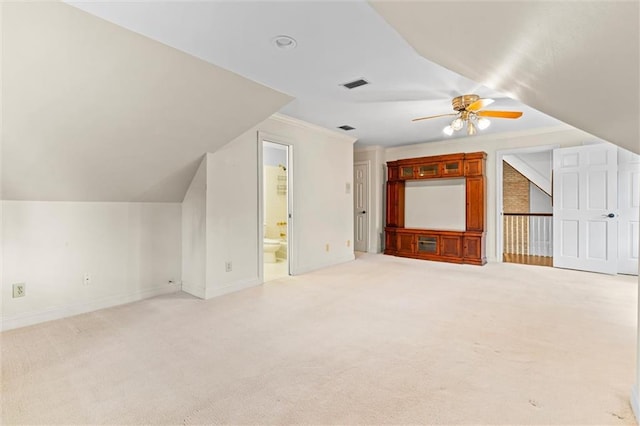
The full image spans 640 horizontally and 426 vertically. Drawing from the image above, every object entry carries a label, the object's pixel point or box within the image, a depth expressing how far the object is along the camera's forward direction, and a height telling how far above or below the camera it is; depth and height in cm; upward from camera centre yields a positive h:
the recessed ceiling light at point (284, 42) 232 +128
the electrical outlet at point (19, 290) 283 -69
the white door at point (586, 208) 467 +4
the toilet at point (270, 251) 598 -74
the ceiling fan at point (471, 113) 344 +114
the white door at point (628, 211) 459 -1
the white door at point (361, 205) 703 +15
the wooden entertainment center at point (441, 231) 570 -9
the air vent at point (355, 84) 315 +131
